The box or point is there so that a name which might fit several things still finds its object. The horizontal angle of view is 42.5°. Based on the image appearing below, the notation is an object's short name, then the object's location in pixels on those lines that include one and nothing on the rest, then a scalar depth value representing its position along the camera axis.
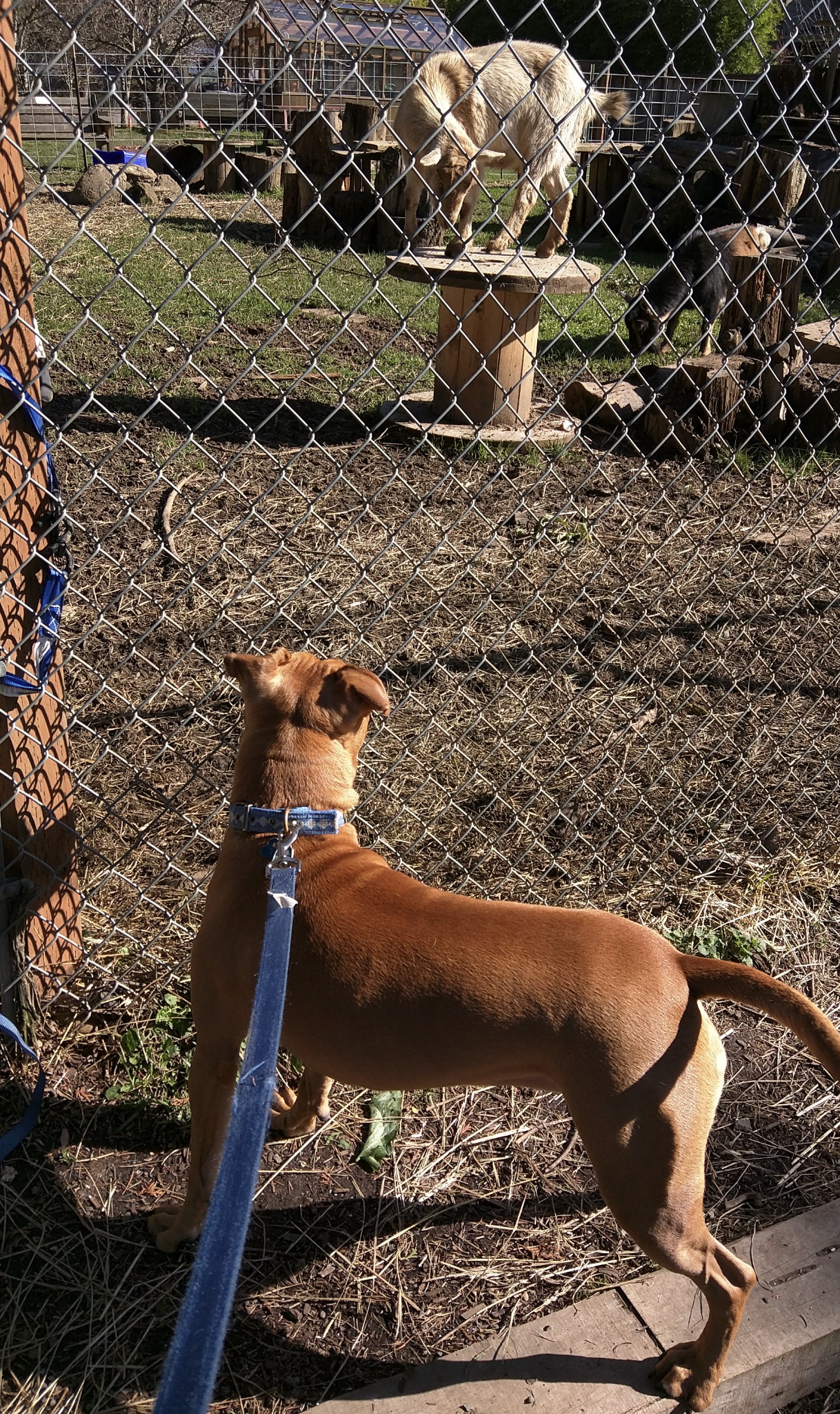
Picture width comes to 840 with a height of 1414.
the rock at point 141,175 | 14.61
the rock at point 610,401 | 7.06
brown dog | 1.92
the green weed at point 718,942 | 3.19
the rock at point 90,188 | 13.68
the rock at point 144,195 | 14.54
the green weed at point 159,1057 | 2.65
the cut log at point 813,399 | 6.99
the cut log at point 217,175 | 16.05
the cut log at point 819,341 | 6.63
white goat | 6.04
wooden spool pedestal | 6.61
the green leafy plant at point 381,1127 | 2.59
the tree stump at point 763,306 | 7.59
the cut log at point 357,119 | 14.28
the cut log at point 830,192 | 14.83
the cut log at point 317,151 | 13.13
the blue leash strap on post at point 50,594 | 2.42
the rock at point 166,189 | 15.67
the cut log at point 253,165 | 15.20
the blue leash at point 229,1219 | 1.09
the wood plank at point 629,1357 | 2.08
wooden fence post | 2.20
